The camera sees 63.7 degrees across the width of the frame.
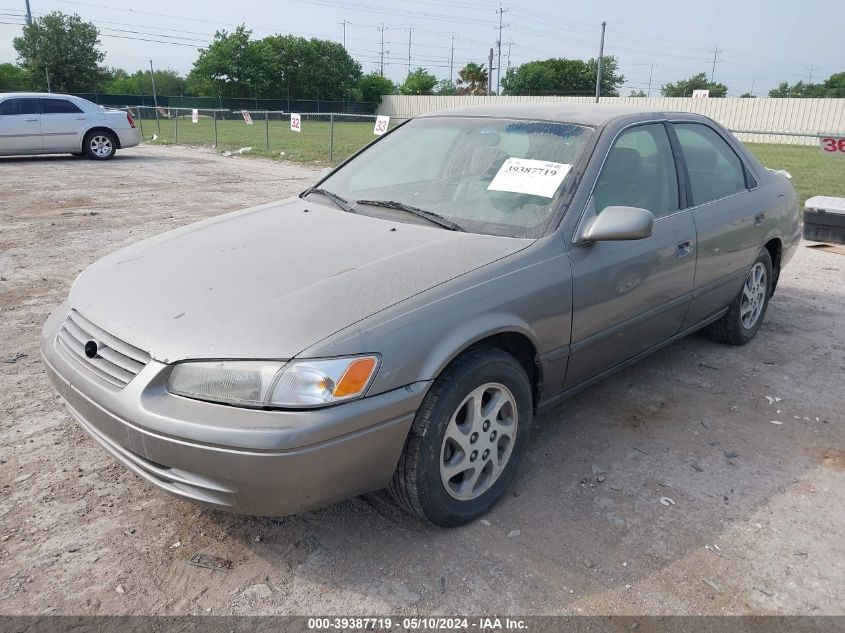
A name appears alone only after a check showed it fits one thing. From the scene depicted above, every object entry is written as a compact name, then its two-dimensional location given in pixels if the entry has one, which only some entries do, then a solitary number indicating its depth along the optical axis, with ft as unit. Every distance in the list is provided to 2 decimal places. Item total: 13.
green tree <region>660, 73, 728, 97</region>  251.15
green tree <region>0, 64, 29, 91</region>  165.89
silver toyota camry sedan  7.15
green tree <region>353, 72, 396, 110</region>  208.13
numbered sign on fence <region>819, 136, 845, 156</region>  30.50
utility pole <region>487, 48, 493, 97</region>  204.42
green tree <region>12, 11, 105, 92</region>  167.22
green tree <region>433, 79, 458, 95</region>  268.39
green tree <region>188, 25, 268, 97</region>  197.36
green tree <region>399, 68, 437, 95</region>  252.01
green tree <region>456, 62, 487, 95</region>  264.74
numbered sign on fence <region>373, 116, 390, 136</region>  49.66
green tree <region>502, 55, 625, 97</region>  242.58
